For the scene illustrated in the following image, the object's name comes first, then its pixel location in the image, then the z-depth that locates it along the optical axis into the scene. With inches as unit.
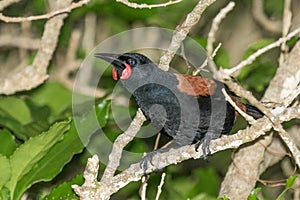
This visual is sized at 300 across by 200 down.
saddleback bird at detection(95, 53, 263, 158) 196.4
